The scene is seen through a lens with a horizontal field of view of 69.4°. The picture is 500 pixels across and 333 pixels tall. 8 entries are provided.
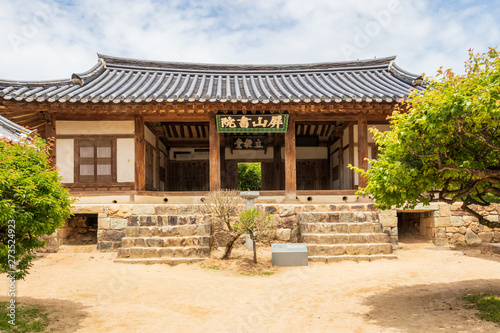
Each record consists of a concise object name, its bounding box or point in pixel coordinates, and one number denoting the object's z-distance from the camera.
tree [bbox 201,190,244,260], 8.55
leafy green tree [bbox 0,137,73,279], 4.32
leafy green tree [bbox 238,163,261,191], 25.94
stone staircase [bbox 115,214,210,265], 8.64
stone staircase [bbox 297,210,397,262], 8.76
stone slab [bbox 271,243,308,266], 8.23
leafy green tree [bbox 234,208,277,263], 7.98
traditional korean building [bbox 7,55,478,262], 9.67
